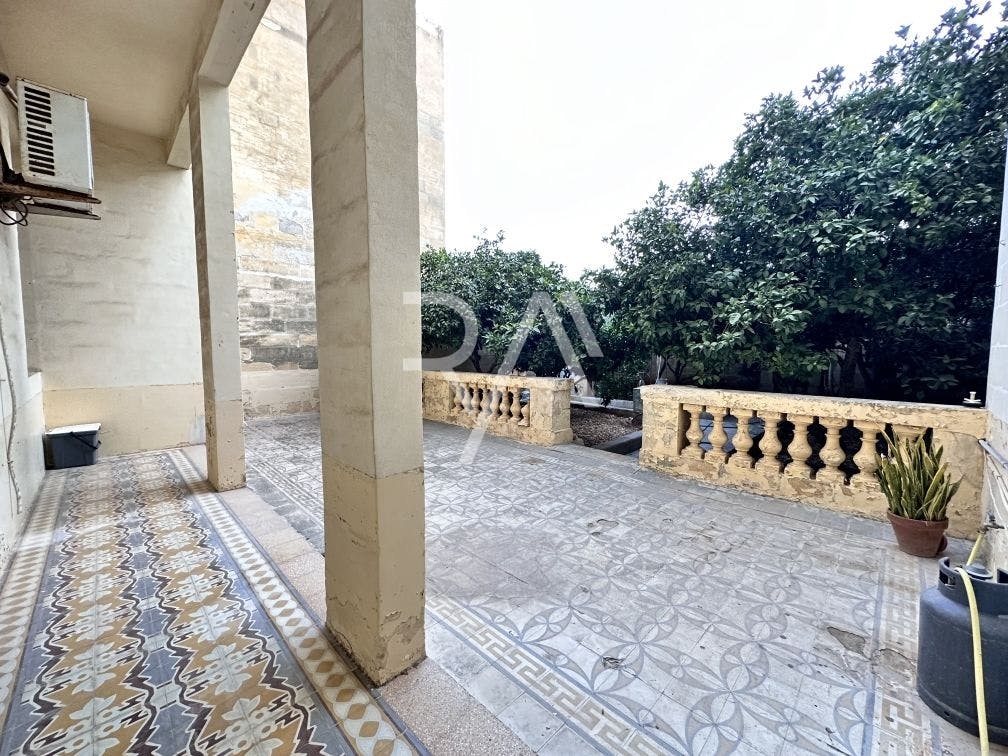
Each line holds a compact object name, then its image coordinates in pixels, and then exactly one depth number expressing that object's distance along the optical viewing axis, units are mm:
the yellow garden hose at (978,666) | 1120
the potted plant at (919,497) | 2326
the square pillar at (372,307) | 1364
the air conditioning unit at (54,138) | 2504
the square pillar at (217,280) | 3221
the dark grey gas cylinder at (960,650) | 1248
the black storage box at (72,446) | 4000
